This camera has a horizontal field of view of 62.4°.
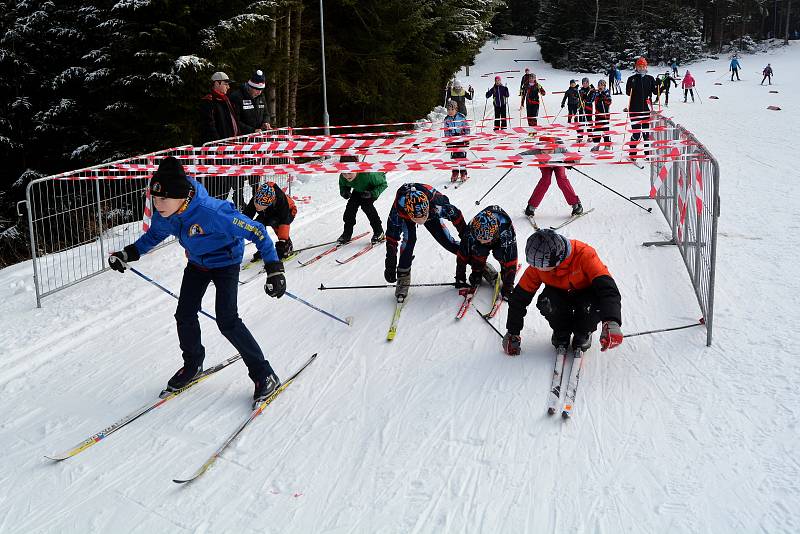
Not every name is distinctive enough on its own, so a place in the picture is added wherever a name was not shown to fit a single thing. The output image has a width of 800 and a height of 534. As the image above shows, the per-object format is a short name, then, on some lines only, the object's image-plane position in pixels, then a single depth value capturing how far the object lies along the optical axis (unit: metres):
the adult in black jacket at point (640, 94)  12.73
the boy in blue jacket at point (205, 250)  4.17
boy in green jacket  8.07
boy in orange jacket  4.57
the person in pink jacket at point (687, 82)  27.58
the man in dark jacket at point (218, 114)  9.10
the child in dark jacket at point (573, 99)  18.69
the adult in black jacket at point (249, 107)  10.04
